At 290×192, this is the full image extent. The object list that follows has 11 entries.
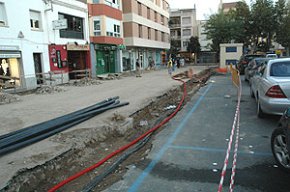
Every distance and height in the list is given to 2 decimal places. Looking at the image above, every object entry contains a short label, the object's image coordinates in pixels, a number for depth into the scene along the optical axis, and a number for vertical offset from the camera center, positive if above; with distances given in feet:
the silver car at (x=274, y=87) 20.75 -2.70
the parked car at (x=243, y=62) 72.05 -2.04
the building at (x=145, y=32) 115.44 +12.36
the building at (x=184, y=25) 238.27 +26.83
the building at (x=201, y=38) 235.73 +15.02
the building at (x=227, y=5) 261.81 +48.86
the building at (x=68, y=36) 68.95 +6.38
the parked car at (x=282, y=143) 13.30 -4.62
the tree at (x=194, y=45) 222.69 +8.56
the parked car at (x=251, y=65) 48.70 -2.12
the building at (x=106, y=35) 89.45 +7.98
